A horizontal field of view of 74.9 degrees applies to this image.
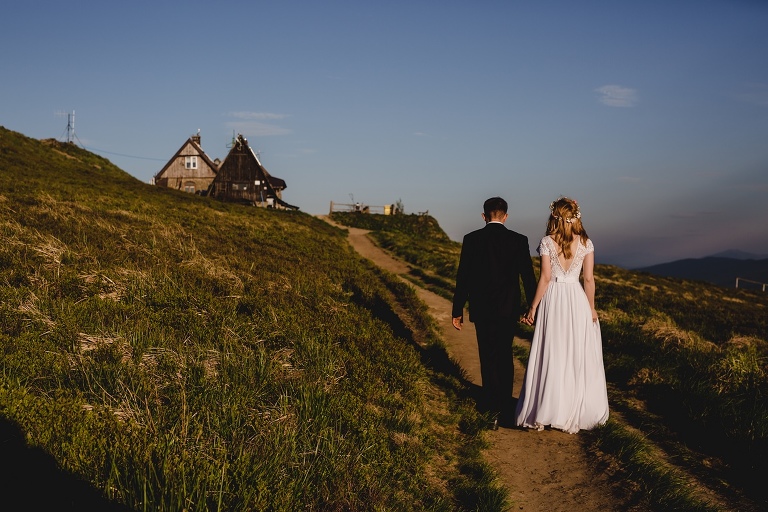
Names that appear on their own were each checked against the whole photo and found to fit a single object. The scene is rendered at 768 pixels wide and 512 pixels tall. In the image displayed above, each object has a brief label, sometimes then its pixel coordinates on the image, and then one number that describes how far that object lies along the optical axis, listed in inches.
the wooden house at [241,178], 2536.9
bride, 238.7
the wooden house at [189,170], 2800.2
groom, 253.0
